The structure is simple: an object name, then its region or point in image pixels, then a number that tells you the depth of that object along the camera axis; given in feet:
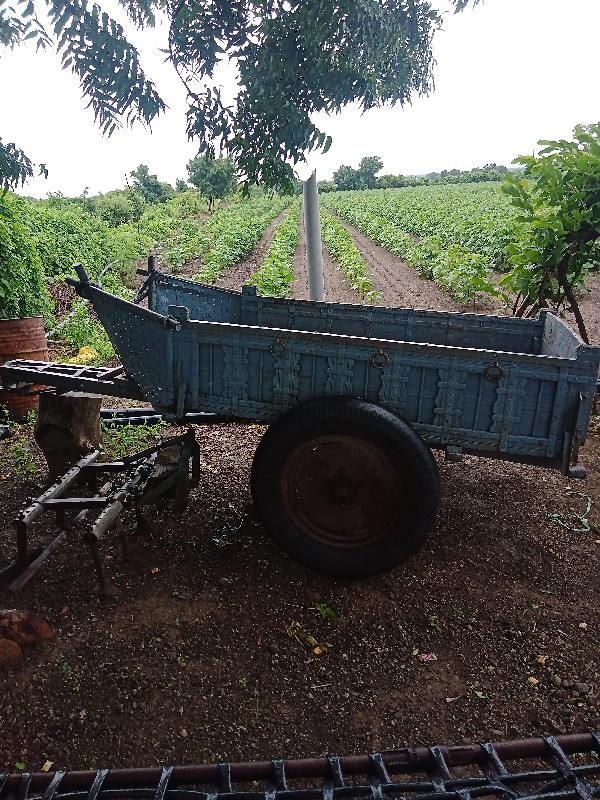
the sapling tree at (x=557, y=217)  20.03
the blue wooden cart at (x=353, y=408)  11.36
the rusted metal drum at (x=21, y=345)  19.75
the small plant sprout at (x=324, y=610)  11.61
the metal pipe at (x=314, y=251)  23.58
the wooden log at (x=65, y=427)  15.47
